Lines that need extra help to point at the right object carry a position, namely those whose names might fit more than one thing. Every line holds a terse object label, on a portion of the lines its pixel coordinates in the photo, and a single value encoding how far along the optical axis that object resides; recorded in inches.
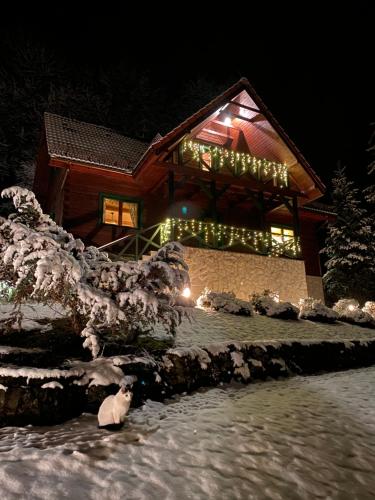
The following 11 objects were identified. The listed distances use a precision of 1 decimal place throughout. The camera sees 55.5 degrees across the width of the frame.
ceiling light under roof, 599.9
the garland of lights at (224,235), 490.6
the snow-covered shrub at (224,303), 404.8
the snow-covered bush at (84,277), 188.7
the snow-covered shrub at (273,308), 429.7
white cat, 158.6
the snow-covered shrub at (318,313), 450.6
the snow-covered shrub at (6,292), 215.2
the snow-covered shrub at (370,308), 545.3
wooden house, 502.9
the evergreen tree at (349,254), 801.6
